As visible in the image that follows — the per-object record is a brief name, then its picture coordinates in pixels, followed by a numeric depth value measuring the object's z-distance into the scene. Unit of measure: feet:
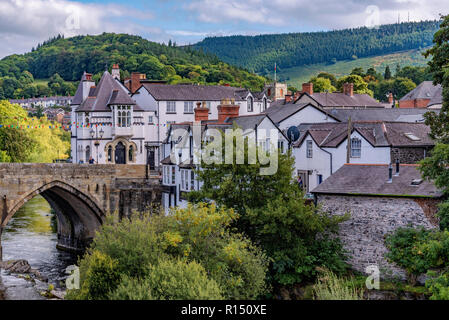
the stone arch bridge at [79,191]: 142.31
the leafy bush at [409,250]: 93.81
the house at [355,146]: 128.88
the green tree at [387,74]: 463.42
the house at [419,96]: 283.69
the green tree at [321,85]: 366.43
